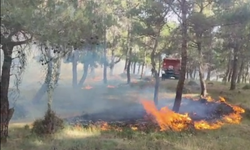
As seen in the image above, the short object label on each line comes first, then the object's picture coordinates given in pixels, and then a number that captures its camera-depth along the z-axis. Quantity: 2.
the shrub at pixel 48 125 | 14.19
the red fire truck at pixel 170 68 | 44.31
